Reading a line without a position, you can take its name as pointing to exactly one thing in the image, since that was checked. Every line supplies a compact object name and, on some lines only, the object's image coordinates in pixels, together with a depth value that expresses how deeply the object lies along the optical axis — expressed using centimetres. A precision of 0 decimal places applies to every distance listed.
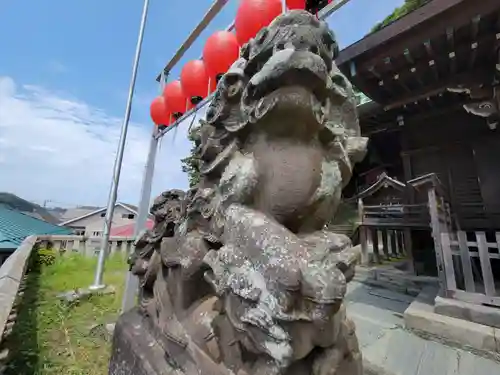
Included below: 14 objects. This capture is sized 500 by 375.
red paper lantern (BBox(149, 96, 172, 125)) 357
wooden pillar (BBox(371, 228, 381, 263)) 501
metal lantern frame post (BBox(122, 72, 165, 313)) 343
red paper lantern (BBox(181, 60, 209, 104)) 302
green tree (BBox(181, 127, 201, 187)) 771
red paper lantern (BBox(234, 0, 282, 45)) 228
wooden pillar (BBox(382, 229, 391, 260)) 543
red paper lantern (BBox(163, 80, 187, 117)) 335
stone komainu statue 74
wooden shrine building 236
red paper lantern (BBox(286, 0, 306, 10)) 219
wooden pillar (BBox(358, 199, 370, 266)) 474
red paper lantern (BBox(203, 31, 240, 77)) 267
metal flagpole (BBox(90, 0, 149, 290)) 327
